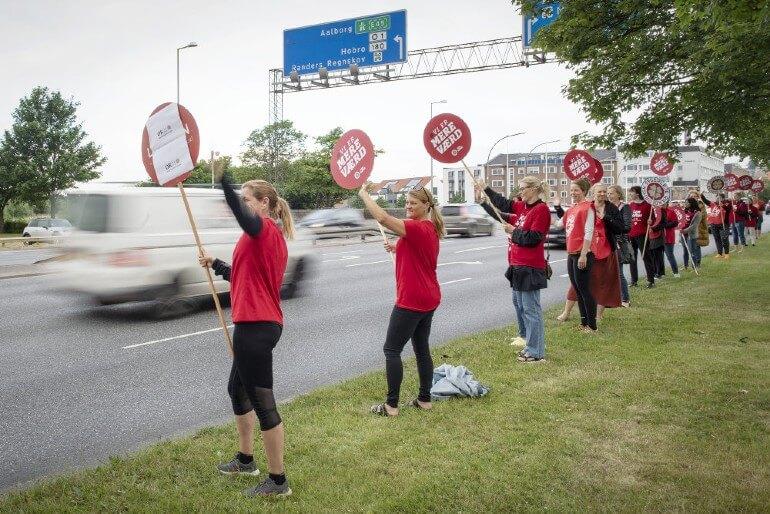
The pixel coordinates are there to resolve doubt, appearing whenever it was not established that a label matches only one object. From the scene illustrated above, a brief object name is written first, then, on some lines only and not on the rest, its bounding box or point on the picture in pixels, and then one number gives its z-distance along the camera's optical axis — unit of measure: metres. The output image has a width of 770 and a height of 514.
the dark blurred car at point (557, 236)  22.93
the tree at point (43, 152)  46.25
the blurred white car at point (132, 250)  9.06
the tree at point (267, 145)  70.19
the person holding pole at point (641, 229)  12.73
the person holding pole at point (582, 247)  7.96
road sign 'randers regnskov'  24.05
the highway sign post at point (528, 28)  21.04
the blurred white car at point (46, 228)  36.44
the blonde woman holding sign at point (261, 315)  3.60
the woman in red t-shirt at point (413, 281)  4.95
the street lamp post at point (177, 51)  28.47
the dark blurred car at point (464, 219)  31.59
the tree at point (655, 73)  10.13
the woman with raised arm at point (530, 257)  6.57
